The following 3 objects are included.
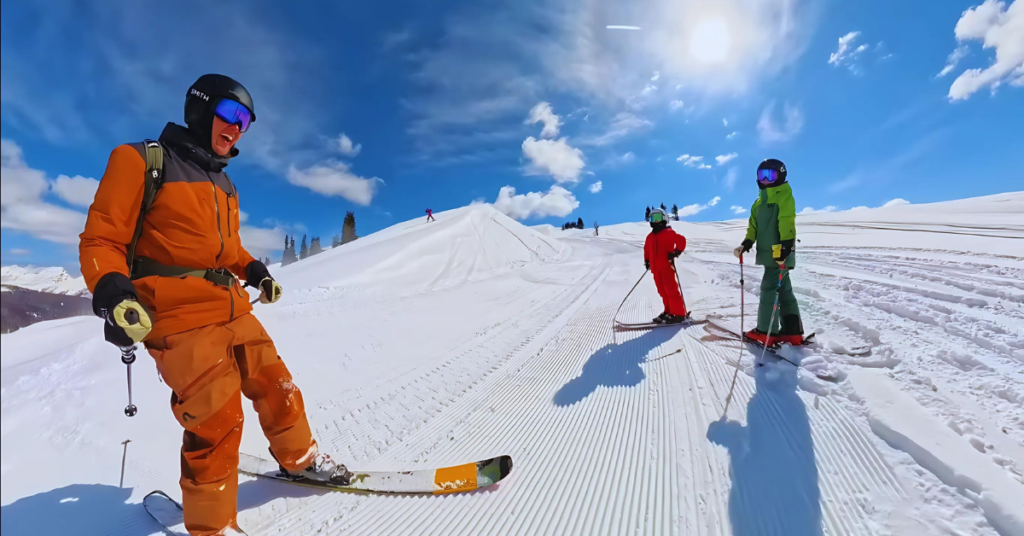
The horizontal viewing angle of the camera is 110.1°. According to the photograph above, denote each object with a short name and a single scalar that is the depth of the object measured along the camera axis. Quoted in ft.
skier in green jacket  12.71
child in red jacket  17.44
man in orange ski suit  4.94
